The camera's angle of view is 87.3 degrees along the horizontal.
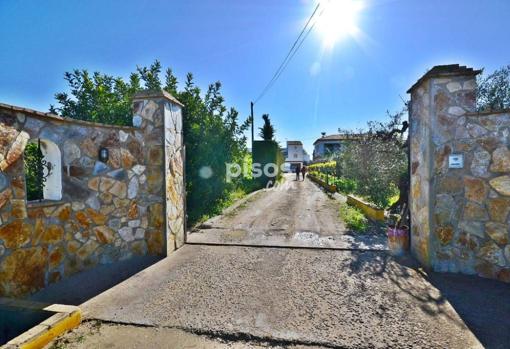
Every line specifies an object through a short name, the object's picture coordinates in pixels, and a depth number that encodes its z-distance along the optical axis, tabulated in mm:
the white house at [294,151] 69250
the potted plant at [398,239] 4840
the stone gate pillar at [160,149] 4820
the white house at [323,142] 46978
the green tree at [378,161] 9266
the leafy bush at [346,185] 13780
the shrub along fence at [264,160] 19219
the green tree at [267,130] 23297
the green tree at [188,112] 7844
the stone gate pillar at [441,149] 3891
